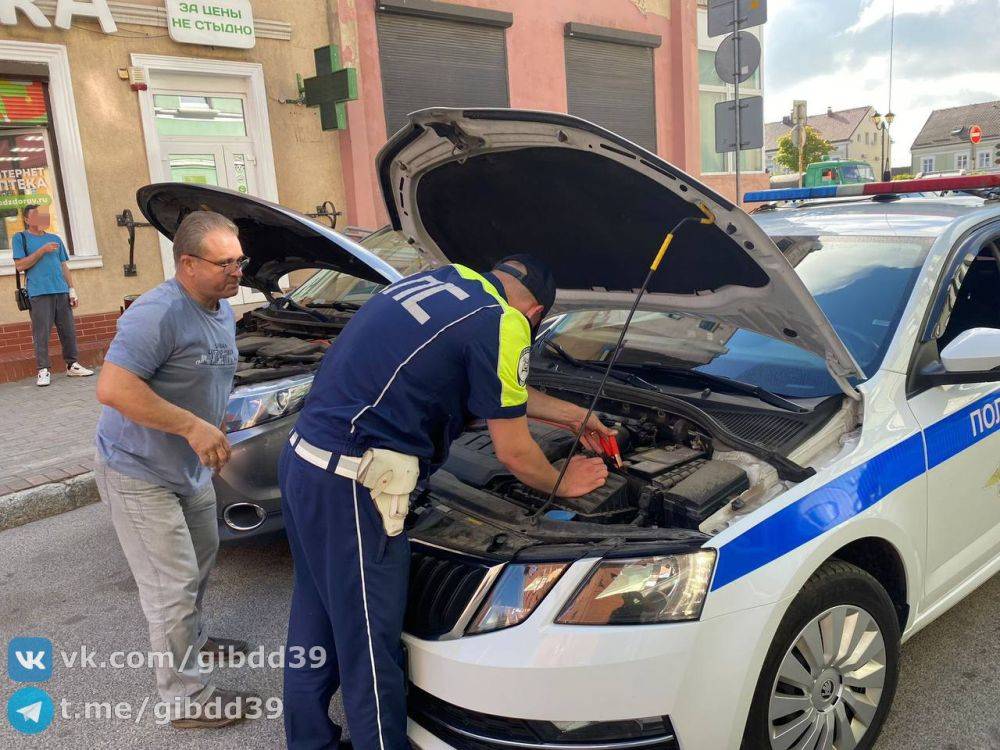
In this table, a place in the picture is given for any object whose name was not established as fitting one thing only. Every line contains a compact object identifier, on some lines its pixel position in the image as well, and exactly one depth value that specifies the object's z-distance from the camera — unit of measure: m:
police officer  2.04
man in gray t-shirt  2.53
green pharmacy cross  9.80
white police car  1.90
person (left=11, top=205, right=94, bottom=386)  7.57
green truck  21.06
